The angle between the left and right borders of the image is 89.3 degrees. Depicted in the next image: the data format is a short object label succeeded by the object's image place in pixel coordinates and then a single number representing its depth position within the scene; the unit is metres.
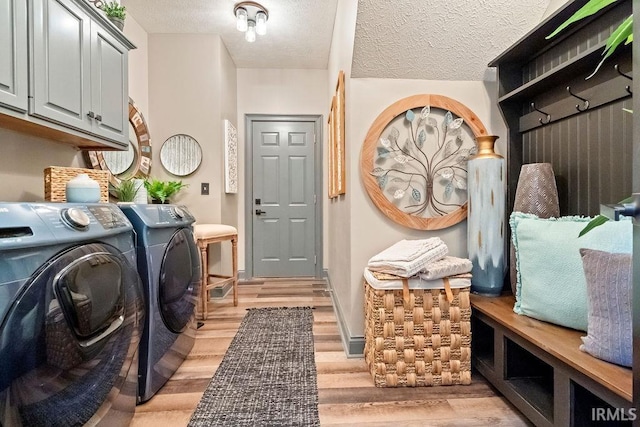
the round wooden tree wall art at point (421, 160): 1.90
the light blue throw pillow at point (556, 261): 1.20
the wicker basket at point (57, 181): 1.55
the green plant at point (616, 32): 0.51
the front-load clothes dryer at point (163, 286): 1.47
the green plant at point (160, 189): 2.70
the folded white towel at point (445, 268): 1.55
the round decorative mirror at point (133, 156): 2.57
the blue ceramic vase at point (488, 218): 1.72
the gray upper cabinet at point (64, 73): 1.28
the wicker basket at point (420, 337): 1.56
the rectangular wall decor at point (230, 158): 3.34
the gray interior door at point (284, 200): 4.08
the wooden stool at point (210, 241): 2.58
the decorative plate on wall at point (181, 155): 3.17
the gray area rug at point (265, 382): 1.36
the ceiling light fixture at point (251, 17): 2.69
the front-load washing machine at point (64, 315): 0.79
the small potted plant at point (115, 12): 1.90
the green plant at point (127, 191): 2.26
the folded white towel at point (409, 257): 1.54
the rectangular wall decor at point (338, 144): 2.23
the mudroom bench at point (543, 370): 0.97
